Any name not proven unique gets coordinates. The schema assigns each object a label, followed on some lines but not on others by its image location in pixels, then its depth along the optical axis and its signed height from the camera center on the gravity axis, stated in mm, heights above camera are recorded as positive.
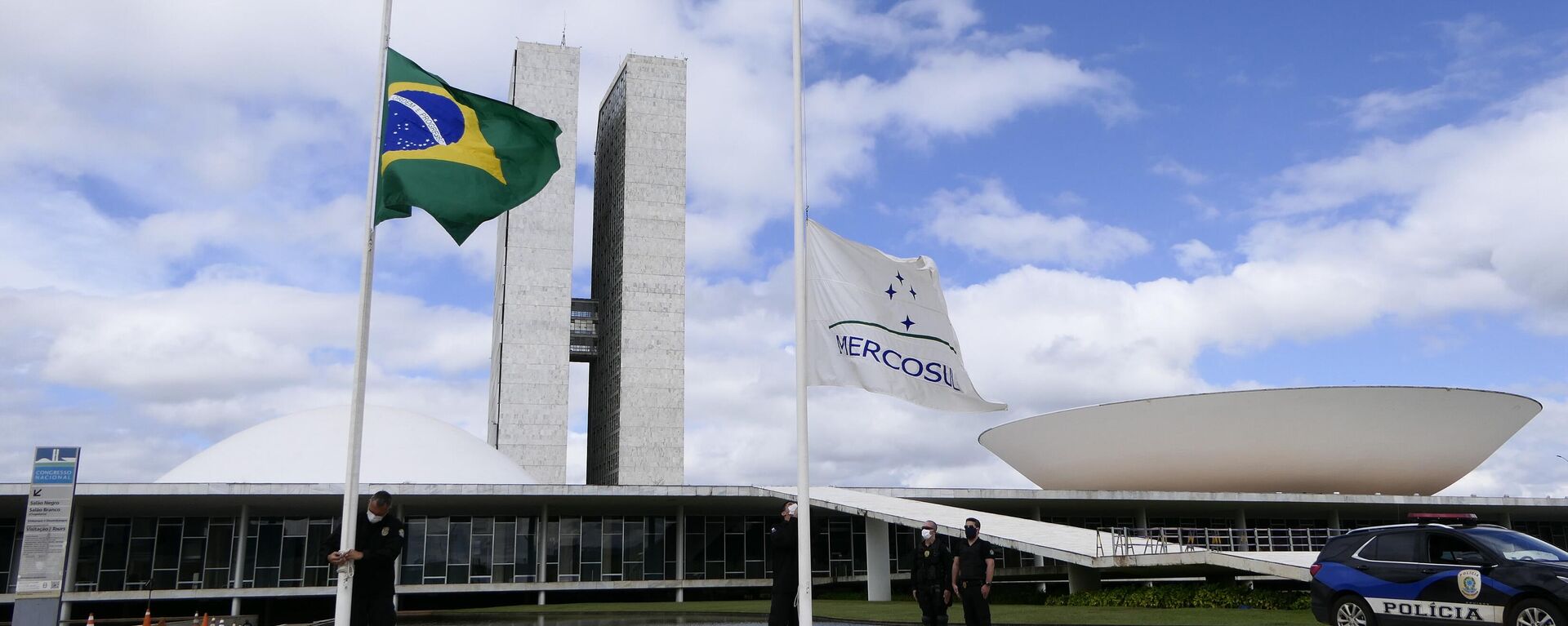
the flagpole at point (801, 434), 8297 +872
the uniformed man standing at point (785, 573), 10125 -185
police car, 10328 -276
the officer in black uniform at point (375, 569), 8352 -103
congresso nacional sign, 14117 +401
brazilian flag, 9453 +3334
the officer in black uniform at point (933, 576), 12836 -284
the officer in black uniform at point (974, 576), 11516 -255
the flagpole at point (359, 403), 8211 +1118
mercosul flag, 9109 +1775
